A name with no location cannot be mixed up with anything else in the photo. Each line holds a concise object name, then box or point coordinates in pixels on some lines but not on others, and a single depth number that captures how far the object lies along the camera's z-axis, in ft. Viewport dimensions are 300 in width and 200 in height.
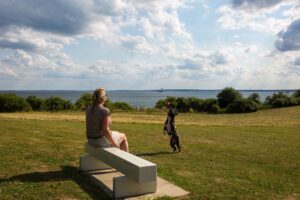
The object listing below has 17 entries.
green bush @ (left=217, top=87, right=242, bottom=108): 222.31
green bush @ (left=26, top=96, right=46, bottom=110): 180.67
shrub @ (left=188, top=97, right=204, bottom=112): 221.06
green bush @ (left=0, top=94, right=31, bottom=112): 166.58
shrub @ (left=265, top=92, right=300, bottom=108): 209.32
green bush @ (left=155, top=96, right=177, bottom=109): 200.41
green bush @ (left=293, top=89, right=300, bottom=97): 233.79
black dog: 33.84
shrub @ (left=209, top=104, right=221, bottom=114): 210.42
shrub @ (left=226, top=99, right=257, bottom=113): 203.03
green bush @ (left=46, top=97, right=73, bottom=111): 180.36
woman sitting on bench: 21.53
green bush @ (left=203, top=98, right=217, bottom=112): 216.68
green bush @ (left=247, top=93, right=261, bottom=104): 218.87
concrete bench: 17.61
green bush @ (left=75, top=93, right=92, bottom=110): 177.15
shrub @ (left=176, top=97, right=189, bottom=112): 220.12
